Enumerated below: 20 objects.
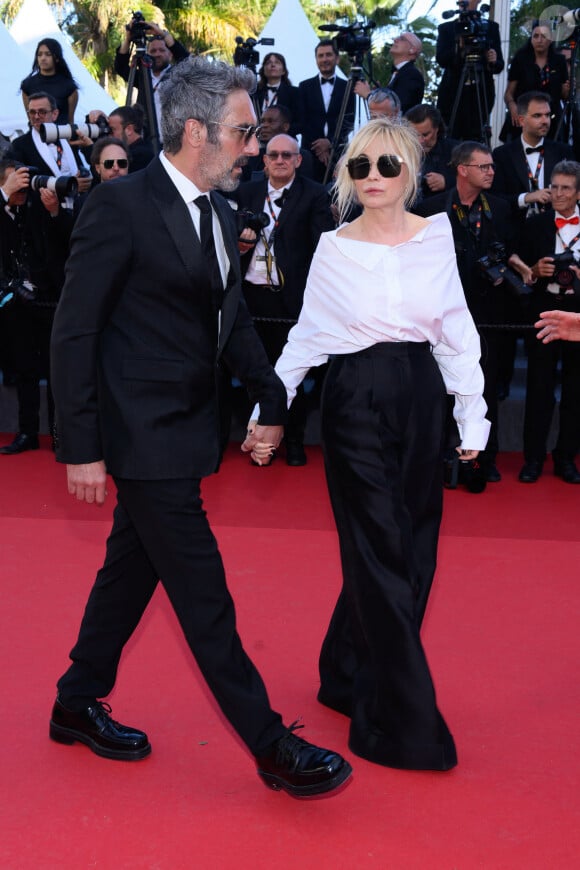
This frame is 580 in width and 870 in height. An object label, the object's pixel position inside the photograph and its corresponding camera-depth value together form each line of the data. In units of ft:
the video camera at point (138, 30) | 28.12
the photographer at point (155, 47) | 28.27
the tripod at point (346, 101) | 26.66
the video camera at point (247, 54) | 28.94
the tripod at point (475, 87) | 27.68
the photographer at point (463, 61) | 27.55
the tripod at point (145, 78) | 27.64
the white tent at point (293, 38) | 48.24
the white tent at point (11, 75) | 39.14
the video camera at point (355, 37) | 26.94
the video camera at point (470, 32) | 27.43
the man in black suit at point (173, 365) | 8.51
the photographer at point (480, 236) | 20.40
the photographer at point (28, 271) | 21.97
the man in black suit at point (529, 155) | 23.54
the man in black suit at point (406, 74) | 27.99
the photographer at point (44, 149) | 23.65
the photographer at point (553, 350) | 21.13
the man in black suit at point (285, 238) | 21.94
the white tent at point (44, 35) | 43.57
